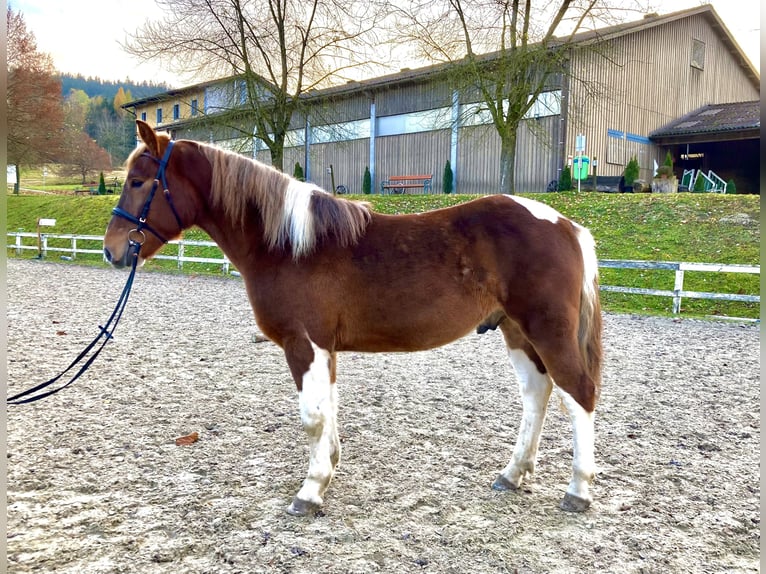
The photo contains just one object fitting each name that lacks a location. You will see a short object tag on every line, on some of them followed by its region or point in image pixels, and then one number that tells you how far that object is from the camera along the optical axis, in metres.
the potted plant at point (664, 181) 17.28
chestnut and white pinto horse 2.80
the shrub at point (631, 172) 17.81
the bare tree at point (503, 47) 13.87
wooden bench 21.59
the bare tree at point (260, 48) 12.09
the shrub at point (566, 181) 17.22
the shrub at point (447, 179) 20.22
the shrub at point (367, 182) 22.88
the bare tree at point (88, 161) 43.42
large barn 16.92
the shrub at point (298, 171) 22.82
